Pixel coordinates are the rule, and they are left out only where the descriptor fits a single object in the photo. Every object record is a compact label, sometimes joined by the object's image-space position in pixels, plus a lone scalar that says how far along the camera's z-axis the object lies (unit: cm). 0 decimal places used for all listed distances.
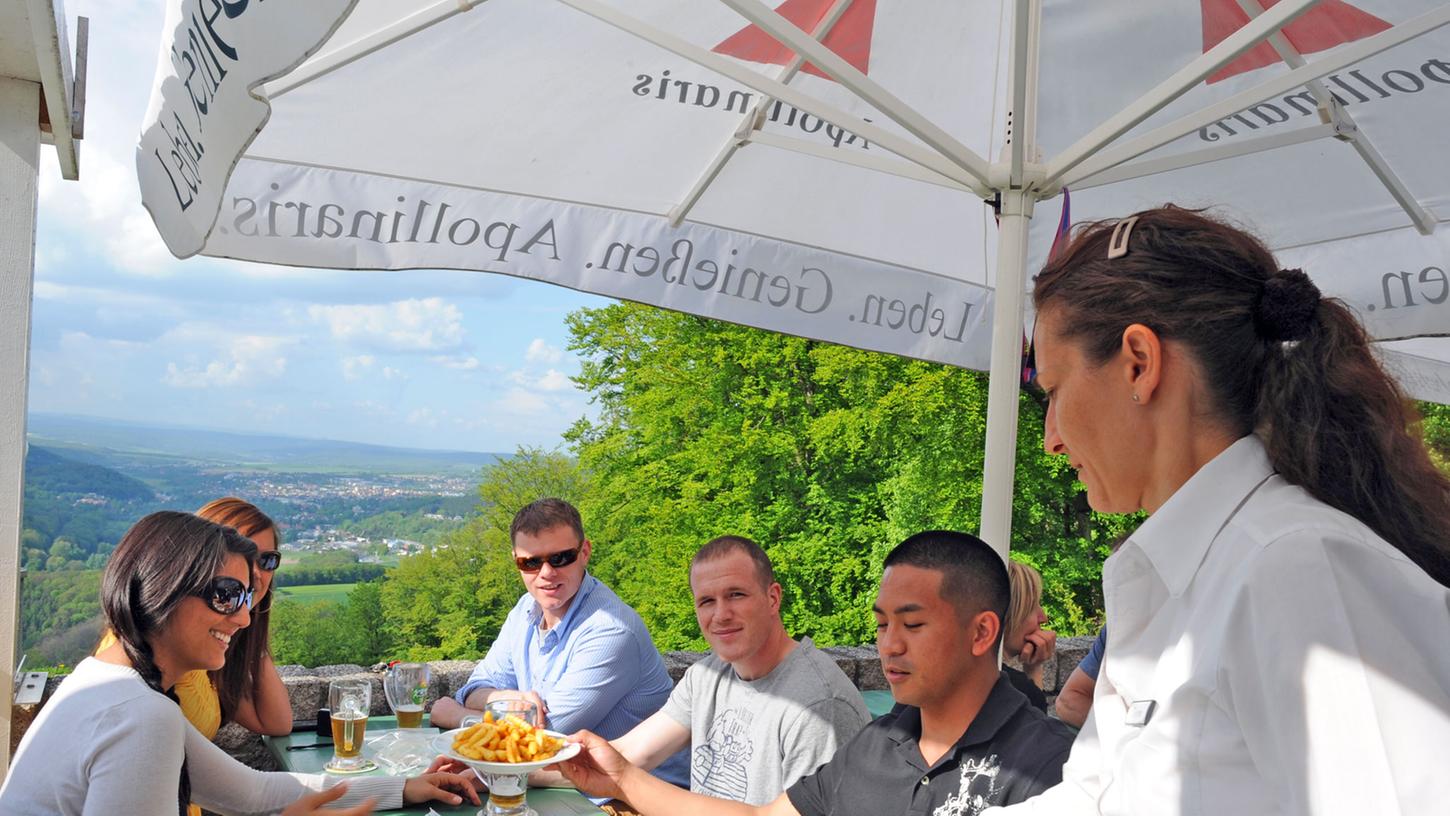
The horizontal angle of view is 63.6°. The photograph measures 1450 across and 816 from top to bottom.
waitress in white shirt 98
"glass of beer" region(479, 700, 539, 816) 294
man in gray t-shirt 312
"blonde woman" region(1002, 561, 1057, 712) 411
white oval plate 277
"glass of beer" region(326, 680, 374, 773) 334
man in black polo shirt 239
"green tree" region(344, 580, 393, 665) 2500
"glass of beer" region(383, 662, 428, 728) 367
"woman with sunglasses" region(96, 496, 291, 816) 371
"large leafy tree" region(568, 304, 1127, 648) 1606
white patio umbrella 334
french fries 283
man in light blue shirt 405
